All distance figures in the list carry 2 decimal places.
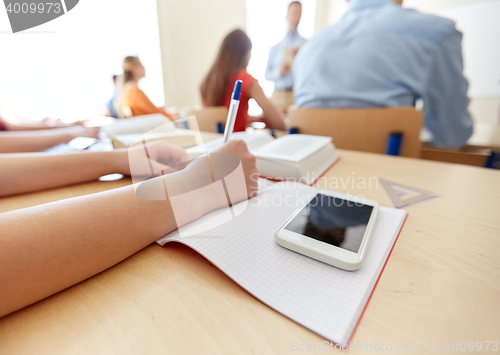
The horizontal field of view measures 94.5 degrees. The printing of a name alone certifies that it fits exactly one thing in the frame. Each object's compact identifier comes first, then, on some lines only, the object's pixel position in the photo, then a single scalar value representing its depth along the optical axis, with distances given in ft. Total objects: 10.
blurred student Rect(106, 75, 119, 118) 6.70
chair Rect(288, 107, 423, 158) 2.67
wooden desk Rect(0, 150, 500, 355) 0.60
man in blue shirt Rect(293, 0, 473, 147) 2.75
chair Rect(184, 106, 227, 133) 4.27
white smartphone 0.83
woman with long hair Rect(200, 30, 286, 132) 4.23
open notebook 0.66
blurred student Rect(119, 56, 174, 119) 5.32
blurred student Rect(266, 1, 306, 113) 6.99
